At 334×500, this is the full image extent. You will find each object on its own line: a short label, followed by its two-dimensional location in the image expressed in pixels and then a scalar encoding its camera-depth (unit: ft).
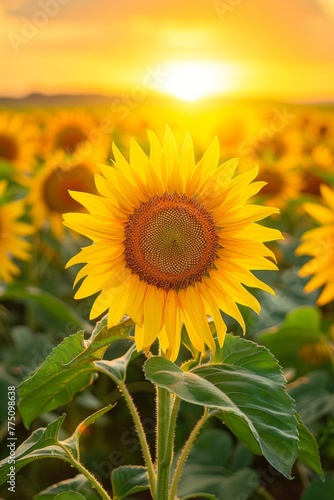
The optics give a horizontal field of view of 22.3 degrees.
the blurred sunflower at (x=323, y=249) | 8.13
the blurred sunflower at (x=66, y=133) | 19.94
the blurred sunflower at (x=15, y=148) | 18.12
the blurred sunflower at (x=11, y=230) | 12.21
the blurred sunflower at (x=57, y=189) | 14.19
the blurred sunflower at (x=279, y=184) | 16.22
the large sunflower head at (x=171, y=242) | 4.44
